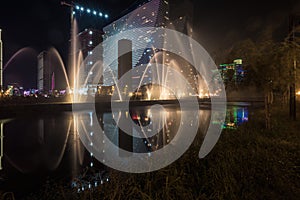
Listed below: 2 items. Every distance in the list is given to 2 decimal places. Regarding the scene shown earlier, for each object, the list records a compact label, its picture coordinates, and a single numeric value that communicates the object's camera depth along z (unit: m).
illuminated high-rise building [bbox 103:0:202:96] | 68.72
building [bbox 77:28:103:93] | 72.73
